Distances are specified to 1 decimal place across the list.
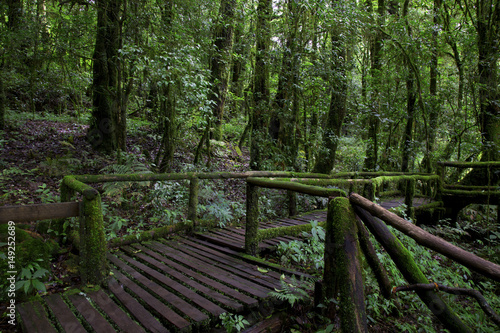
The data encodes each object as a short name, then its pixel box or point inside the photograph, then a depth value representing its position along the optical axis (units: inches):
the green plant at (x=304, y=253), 168.6
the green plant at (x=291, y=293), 116.5
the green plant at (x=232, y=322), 108.5
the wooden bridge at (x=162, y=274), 109.1
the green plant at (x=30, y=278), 111.0
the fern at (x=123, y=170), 243.6
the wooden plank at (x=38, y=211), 110.1
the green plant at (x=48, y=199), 184.6
